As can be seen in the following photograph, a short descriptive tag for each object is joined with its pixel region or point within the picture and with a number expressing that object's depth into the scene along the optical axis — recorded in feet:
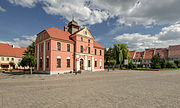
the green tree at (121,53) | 157.17
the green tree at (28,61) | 67.45
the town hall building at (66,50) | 76.65
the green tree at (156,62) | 122.42
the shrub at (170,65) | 136.00
